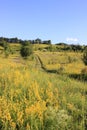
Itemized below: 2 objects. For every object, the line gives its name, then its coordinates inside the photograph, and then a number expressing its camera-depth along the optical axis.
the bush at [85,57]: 13.91
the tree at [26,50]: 21.84
